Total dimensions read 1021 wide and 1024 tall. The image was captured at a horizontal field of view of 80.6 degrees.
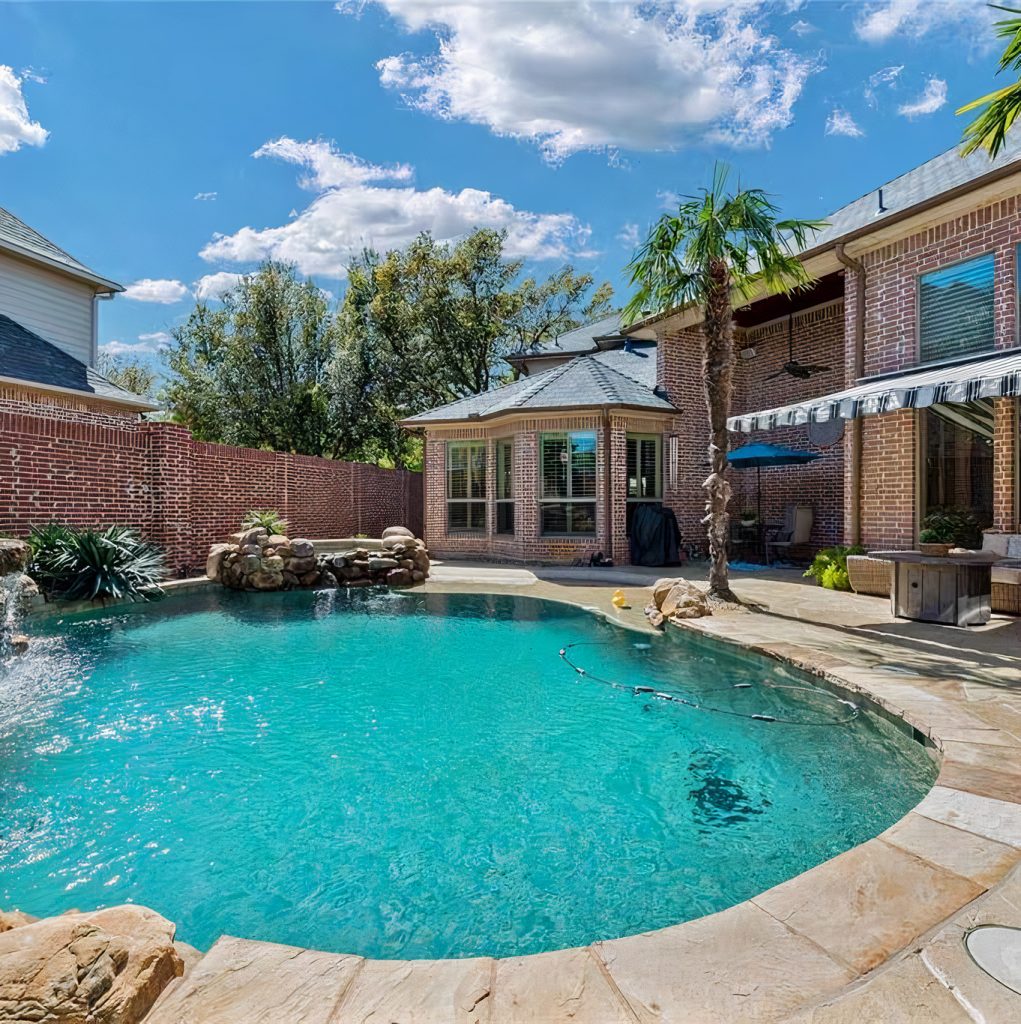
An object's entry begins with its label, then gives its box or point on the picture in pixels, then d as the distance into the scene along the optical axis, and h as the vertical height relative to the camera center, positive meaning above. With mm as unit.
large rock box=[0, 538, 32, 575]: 6547 -518
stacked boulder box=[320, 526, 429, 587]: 11547 -1110
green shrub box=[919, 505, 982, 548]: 8172 -328
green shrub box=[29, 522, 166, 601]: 8656 -850
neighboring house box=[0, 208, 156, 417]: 12461 +4377
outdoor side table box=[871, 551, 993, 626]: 6391 -907
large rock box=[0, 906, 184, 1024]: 1480 -1205
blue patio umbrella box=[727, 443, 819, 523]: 11585 +955
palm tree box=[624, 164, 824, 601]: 7914 +3282
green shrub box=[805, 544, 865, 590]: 9141 -970
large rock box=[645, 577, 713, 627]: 7410 -1217
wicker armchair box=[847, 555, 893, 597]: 8398 -983
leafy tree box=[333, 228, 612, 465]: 22703 +6858
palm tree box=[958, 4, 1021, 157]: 4867 +3336
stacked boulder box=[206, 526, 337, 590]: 10773 -994
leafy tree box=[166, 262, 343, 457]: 22344 +5215
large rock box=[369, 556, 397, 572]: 11570 -1101
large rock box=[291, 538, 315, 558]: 11258 -773
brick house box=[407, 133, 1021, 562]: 7816 +1730
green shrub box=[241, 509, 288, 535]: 12883 -294
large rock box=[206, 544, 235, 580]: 10906 -936
